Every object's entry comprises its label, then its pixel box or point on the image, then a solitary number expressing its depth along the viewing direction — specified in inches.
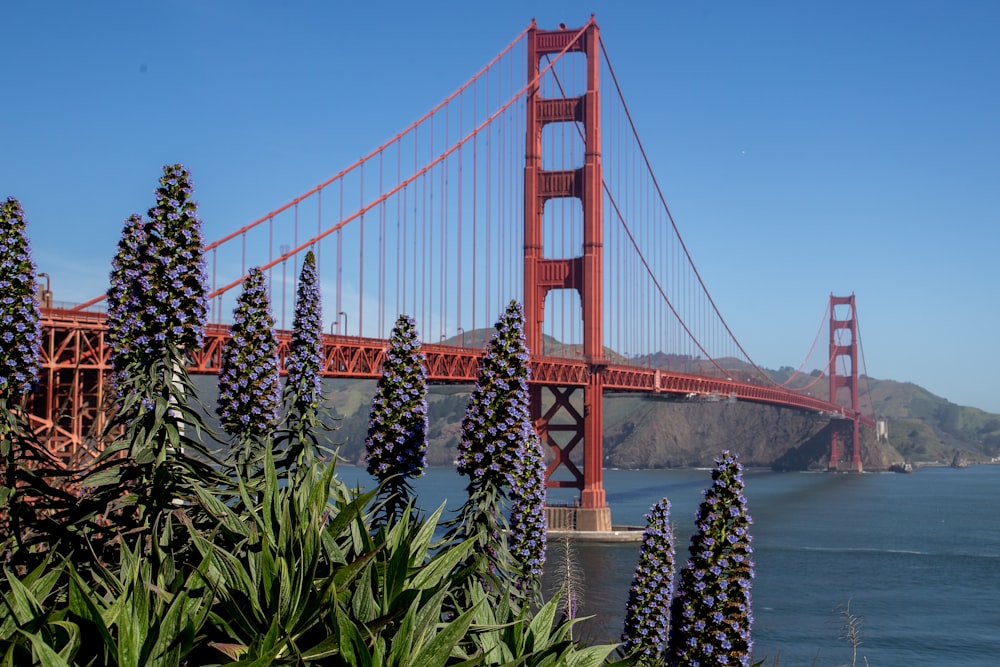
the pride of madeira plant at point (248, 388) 389.7
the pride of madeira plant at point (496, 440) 383.6
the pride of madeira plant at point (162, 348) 323.9
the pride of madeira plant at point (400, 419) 392.8
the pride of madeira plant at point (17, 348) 304.5
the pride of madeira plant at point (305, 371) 397.1
